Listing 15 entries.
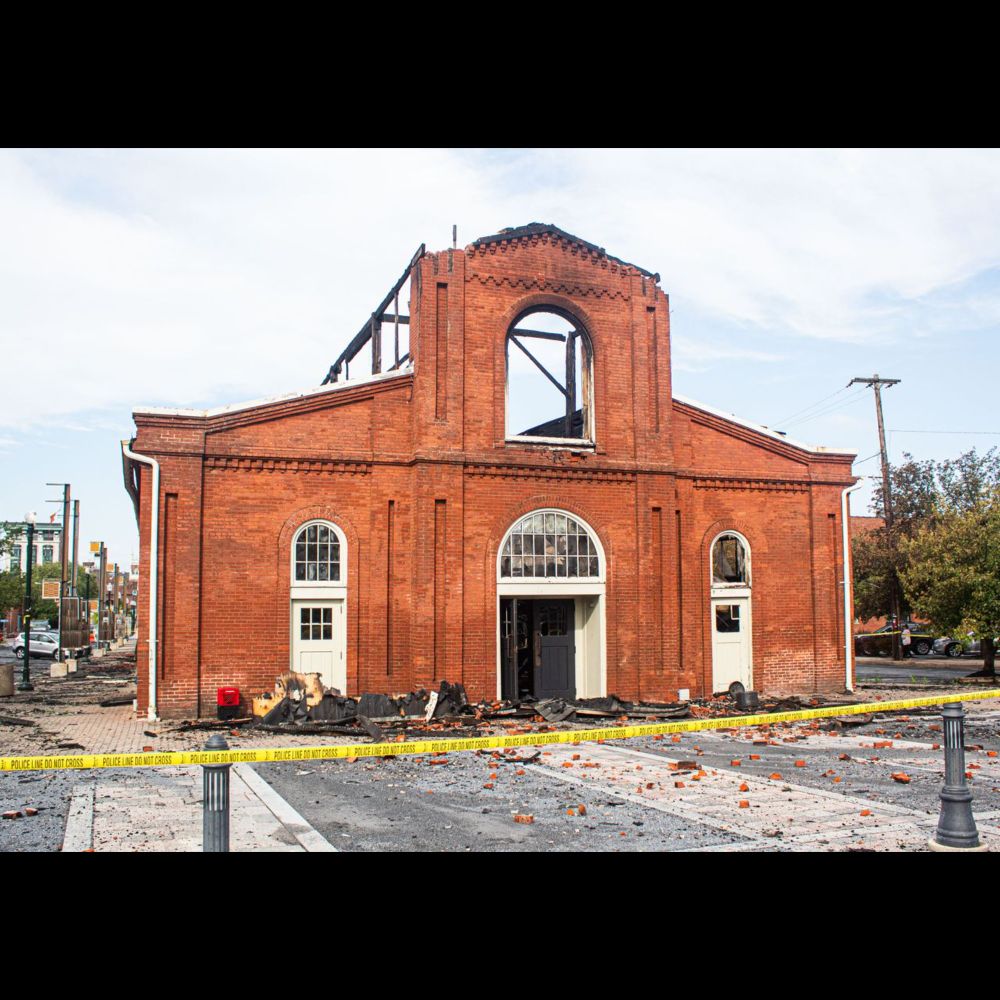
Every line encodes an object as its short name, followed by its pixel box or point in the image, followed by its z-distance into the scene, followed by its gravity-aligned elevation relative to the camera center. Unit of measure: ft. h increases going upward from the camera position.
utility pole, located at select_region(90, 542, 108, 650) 199.06 +0.85
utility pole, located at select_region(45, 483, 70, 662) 129.77 +8.51
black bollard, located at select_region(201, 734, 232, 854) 18.43 -4.00
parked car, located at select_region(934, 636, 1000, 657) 130.21 -7.29
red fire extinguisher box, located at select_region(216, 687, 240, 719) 57.72 -6.07
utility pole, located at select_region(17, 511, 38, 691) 90.12 -2.62
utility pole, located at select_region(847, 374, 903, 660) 121.70 +12.43
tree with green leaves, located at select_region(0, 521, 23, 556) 176.79 +11.87
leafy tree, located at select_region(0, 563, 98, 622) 205.05 +2.26
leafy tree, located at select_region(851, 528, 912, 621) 122.42 +2.50
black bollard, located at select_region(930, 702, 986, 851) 24.95 -5.62
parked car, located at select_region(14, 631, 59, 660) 164.55 -7.76
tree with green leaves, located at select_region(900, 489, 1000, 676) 80.59 +1.68
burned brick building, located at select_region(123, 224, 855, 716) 59.57 +4.76
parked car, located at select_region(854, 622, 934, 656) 136.26 -6.73
